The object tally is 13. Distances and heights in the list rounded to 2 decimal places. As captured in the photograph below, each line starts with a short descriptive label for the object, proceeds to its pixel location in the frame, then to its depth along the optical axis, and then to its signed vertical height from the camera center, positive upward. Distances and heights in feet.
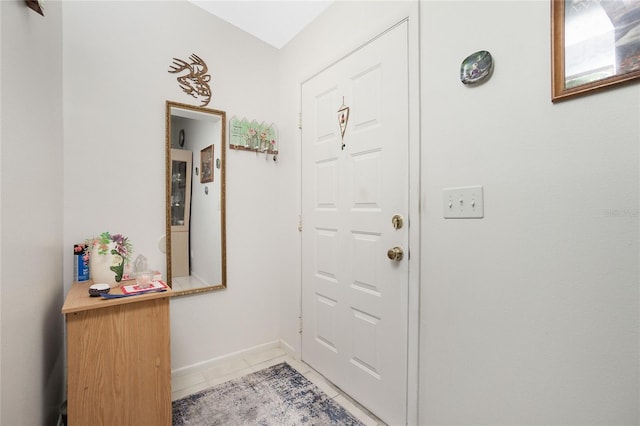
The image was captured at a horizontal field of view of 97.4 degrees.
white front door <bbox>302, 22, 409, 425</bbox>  4.69 -0.21
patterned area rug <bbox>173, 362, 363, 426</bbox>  4.99 -3.69
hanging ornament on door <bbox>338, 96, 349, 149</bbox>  5.55 +1.90
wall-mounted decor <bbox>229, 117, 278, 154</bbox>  6.90 +1.94
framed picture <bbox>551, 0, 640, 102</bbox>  2.64 +1.67
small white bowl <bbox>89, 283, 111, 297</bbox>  4.10 -1.14
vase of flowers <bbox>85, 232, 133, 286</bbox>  4.64 -0.81
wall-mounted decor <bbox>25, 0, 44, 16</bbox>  3.42 +2.55
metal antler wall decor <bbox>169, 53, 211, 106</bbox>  6.17 +3.04
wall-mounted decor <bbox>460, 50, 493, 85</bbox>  3.61 +1.91
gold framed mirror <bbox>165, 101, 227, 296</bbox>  6.15 +0.31
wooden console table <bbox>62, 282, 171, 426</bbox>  3.81 -2.14
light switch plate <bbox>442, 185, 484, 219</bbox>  3.75 +0.13
